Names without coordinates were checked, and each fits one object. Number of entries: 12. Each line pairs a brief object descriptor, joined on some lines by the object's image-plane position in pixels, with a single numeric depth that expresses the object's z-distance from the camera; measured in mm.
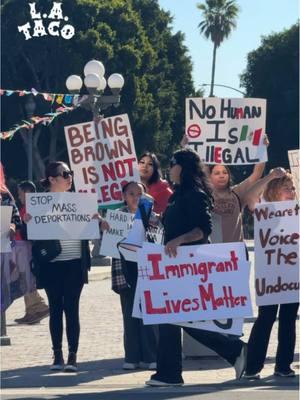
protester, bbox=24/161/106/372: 9680
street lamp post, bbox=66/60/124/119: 19859
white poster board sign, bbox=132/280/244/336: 8758
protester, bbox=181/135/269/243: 9648
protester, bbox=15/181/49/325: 13797
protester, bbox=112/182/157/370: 9742
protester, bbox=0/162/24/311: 11461
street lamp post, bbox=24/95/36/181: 35438
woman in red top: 10289
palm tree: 76062
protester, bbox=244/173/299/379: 9070
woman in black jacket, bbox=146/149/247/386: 8641
